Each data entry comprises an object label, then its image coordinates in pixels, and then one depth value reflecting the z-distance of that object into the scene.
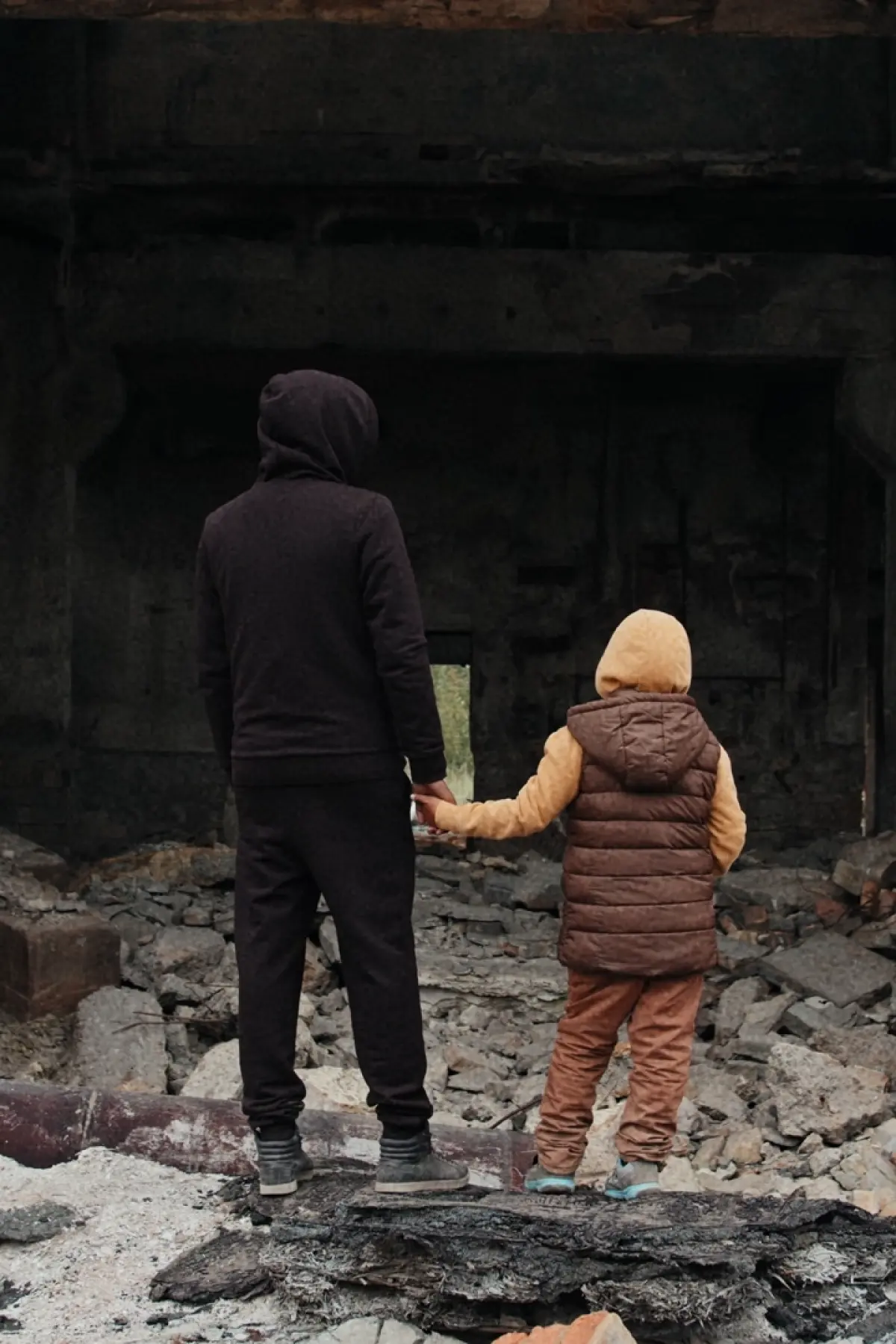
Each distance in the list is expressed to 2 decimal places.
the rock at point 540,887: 9.51
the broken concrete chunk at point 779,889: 9.24
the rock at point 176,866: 9.66
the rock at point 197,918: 8.91
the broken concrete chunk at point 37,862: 9.39
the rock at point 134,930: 8.43
